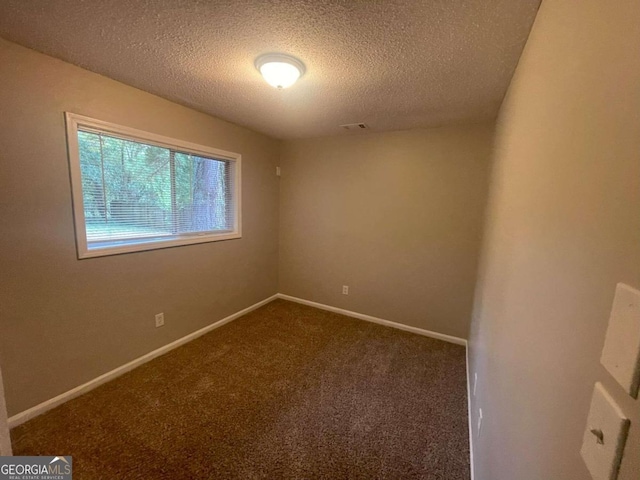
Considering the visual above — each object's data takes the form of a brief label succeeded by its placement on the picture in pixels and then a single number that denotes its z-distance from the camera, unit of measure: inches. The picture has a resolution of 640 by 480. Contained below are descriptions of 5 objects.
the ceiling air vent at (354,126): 108.5
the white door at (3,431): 30.2
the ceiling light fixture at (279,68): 60.3
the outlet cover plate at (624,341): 13.1
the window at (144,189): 73.6
